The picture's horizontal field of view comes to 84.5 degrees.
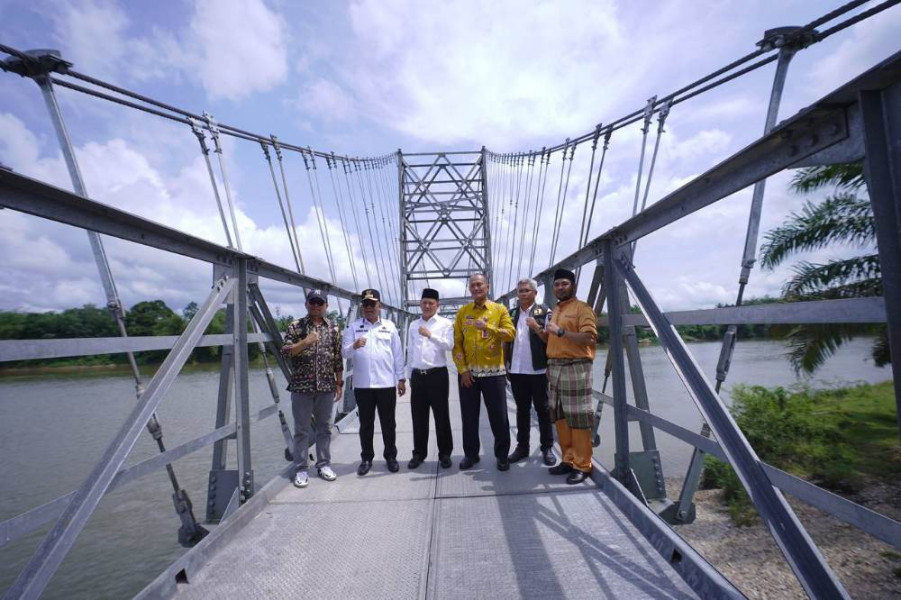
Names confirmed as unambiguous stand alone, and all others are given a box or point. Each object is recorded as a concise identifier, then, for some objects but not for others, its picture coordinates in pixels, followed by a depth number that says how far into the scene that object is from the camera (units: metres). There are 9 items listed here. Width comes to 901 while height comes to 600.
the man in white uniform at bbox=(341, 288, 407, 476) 2.95
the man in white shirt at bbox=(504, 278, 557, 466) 2.97
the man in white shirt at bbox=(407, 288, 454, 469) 2.97
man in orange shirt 2.50
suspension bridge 1.19
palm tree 5.68
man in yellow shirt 2.87
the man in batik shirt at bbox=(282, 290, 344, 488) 2.76
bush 7.52
